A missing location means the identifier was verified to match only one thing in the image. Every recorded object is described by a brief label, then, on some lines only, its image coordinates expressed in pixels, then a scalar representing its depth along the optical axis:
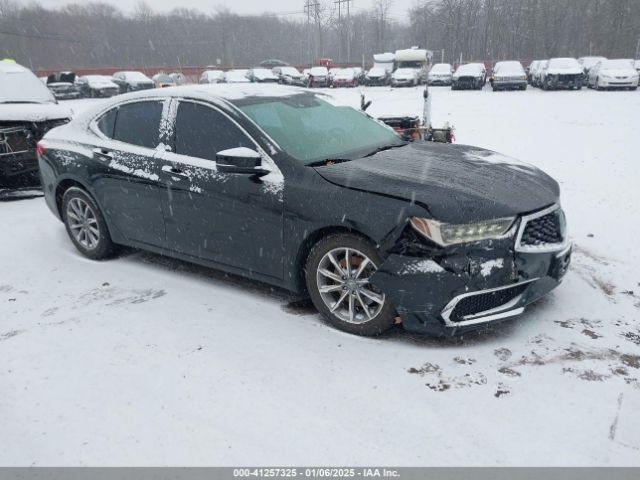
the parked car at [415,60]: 32.38
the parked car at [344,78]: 33.16
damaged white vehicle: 7.39
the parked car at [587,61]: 29.43
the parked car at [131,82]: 33.59
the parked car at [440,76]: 29.59
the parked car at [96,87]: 32.00
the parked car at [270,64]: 55.59
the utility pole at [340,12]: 73.89
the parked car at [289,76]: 35.22
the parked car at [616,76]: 22.44
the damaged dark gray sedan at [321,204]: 3.33
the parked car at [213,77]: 34.31
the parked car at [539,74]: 25.12
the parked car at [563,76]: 23.50
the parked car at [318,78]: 34.34
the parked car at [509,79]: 24.55
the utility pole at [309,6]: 77.69
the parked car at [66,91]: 29.77
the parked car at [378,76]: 32.81
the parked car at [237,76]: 33.68
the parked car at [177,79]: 28.10
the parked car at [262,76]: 34.67
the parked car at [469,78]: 25.88
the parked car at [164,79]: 28.16
